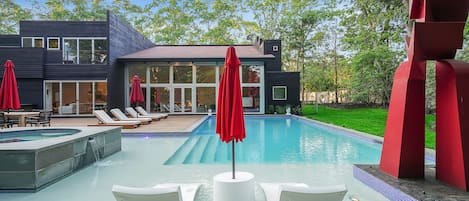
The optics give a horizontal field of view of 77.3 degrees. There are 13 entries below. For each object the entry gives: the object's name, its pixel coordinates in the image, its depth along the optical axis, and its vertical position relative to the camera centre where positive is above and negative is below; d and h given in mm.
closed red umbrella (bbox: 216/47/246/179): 3596 -84
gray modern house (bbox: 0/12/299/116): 17344 +1540
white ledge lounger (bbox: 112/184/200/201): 2741 -910
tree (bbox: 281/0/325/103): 29298 +7342
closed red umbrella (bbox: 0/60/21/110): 8945 +125
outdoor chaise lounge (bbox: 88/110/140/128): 11195 -994
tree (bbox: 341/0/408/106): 20383 +4271
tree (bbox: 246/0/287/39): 31203 +8935
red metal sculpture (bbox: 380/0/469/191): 3744 +14
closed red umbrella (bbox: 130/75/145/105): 14734 +237
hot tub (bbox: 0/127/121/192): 4480 -1053
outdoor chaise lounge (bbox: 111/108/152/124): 12406 -870
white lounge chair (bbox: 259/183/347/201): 2818 -926
